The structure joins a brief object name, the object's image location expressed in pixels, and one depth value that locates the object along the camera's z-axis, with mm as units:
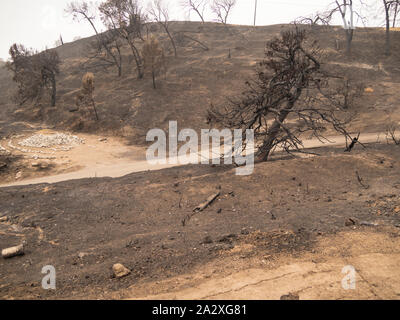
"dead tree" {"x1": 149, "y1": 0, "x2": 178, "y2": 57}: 29003
